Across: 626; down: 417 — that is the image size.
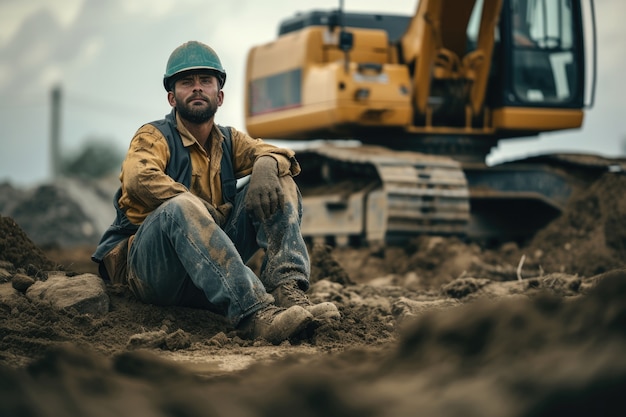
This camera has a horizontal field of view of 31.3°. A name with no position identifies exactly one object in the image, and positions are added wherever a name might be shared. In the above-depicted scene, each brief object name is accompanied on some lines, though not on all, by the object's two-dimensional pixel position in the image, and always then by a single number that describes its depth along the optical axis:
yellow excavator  12.22
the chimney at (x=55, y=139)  35.16
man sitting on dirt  5.30
